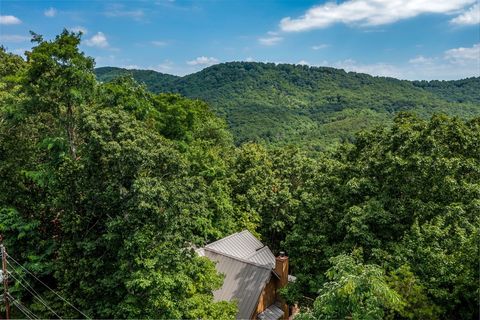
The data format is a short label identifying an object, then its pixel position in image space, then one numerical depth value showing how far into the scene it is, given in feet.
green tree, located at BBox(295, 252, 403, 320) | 27.99
